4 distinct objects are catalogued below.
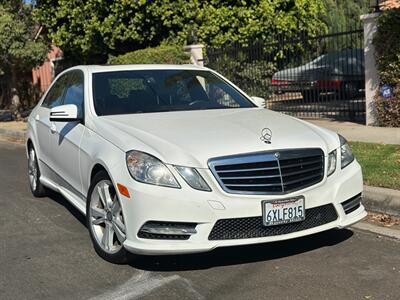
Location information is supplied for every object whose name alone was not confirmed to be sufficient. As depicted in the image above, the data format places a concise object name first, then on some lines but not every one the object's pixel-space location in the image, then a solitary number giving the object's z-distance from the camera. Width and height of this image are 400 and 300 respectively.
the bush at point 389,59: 10.39
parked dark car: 12.54
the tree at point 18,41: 18.48
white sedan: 4.15
